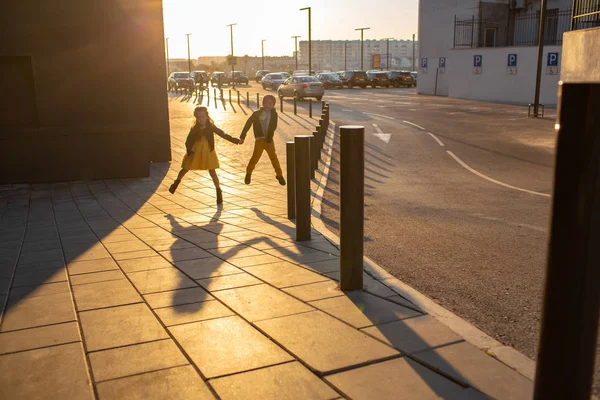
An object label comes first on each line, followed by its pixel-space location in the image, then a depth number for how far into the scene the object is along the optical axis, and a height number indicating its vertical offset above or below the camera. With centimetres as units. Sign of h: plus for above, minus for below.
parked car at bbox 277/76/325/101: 3712 -120
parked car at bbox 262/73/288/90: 5384 -115
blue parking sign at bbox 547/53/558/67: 3225 +33
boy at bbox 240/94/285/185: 1083 -111
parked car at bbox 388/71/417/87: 5924 -113
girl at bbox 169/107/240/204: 921 -124
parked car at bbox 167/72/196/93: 4953 -120
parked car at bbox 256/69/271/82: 8467 -106
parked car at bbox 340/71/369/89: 5666 -114
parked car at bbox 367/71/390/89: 5806 -118
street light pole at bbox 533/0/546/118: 2480 +35
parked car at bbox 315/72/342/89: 5731 -132
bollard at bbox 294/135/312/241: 651 -128
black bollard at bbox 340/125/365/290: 461 -107
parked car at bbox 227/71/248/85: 7144 -134
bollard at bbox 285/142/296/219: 778 -152
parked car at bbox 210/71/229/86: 7019 -118
